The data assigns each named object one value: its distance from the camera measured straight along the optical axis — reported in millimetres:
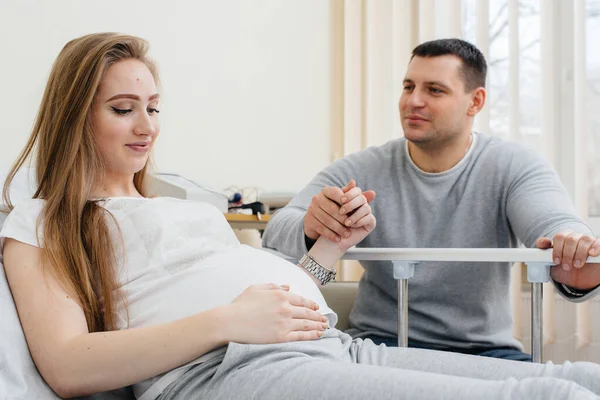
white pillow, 979
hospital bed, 990
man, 1724
